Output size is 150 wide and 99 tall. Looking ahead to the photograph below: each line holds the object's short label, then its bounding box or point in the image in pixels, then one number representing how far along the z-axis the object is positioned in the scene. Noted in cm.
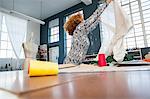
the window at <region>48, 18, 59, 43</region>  578
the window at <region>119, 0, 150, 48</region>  350
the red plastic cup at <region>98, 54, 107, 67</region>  94
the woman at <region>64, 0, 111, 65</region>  123
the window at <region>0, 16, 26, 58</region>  480
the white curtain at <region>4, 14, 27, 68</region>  449
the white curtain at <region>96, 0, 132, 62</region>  112
